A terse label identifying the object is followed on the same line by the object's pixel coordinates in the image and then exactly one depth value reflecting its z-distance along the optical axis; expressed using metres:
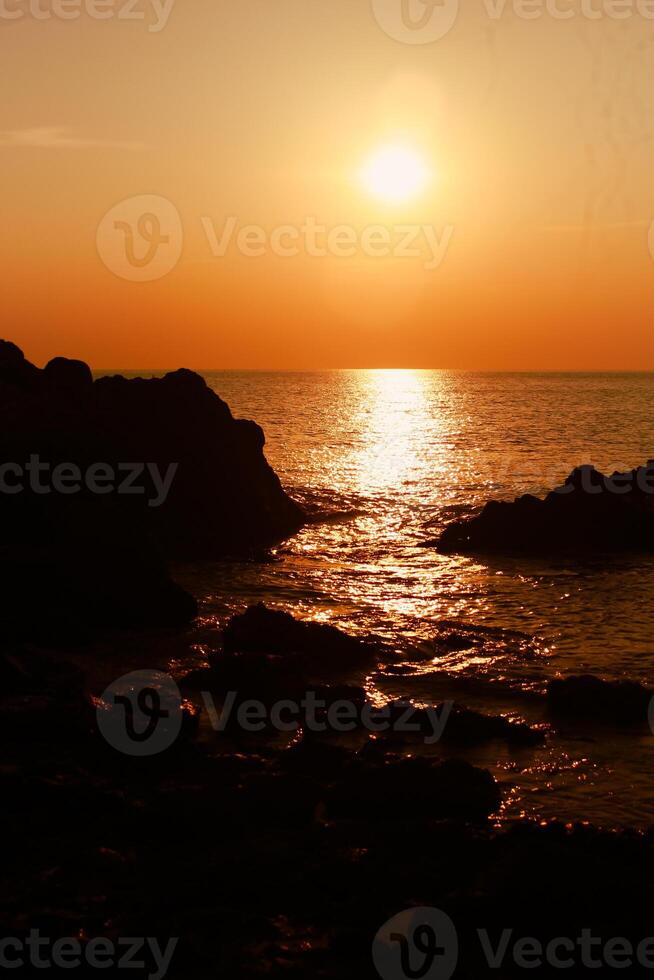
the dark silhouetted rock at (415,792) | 11.47
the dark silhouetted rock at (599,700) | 15.53
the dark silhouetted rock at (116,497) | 20.28
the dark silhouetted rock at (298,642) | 18.34
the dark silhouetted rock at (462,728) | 14.50
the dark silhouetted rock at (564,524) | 31.97
